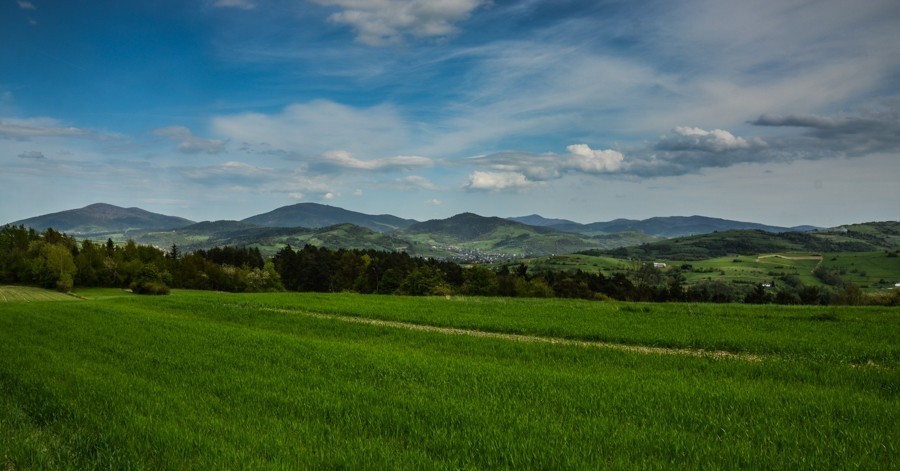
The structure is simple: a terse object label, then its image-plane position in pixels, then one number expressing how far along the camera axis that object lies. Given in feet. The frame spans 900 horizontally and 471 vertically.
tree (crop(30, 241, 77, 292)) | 317.01
